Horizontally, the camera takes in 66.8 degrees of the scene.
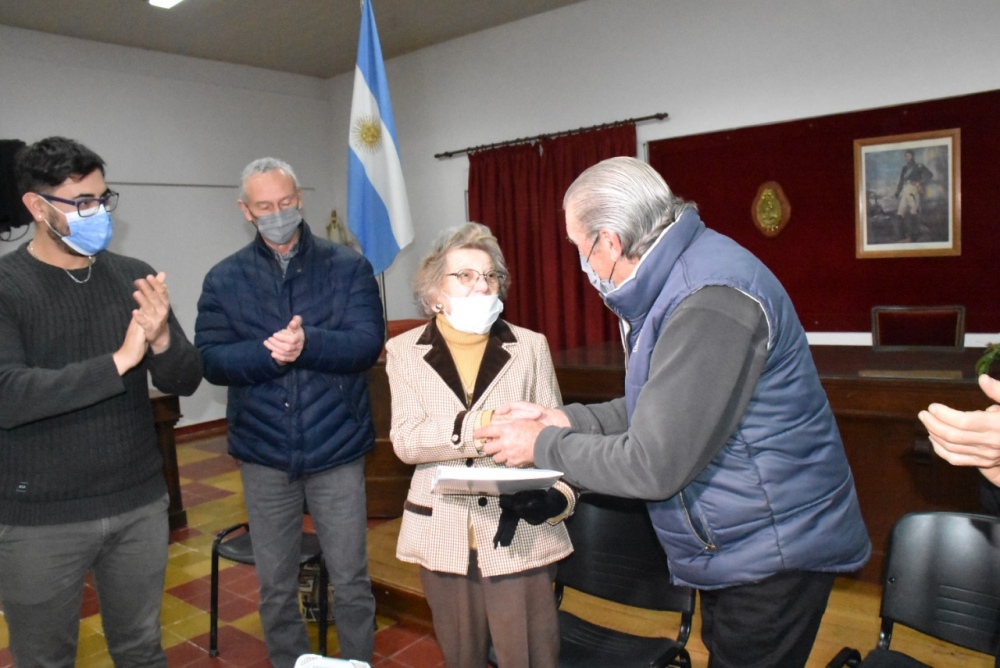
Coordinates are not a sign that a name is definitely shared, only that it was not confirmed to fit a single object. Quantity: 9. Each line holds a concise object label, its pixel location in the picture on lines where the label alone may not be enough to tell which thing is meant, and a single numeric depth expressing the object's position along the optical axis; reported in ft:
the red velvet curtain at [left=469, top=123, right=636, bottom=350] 20.15
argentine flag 15.05
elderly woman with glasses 6.03
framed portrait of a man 15.57
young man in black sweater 5.75
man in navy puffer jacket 7.55
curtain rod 18.98
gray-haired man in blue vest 4.10
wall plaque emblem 17.53
